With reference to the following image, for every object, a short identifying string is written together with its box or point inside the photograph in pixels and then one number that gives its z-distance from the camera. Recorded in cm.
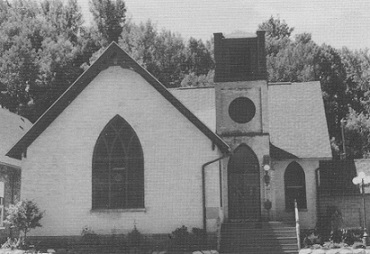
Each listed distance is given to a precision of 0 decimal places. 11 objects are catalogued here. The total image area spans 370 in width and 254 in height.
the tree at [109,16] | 5806
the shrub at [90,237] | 2369
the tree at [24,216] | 2317
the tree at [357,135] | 5006
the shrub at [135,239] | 2341
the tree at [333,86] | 5156
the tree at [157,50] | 5259
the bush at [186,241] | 2291
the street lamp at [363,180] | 2442
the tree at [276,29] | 6444
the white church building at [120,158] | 2403
